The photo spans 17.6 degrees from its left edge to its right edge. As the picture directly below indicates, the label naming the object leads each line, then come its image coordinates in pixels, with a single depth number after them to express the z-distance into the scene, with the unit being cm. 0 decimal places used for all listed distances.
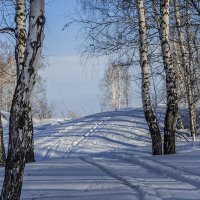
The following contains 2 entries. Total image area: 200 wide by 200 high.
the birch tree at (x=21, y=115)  815
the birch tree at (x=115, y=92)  7145
